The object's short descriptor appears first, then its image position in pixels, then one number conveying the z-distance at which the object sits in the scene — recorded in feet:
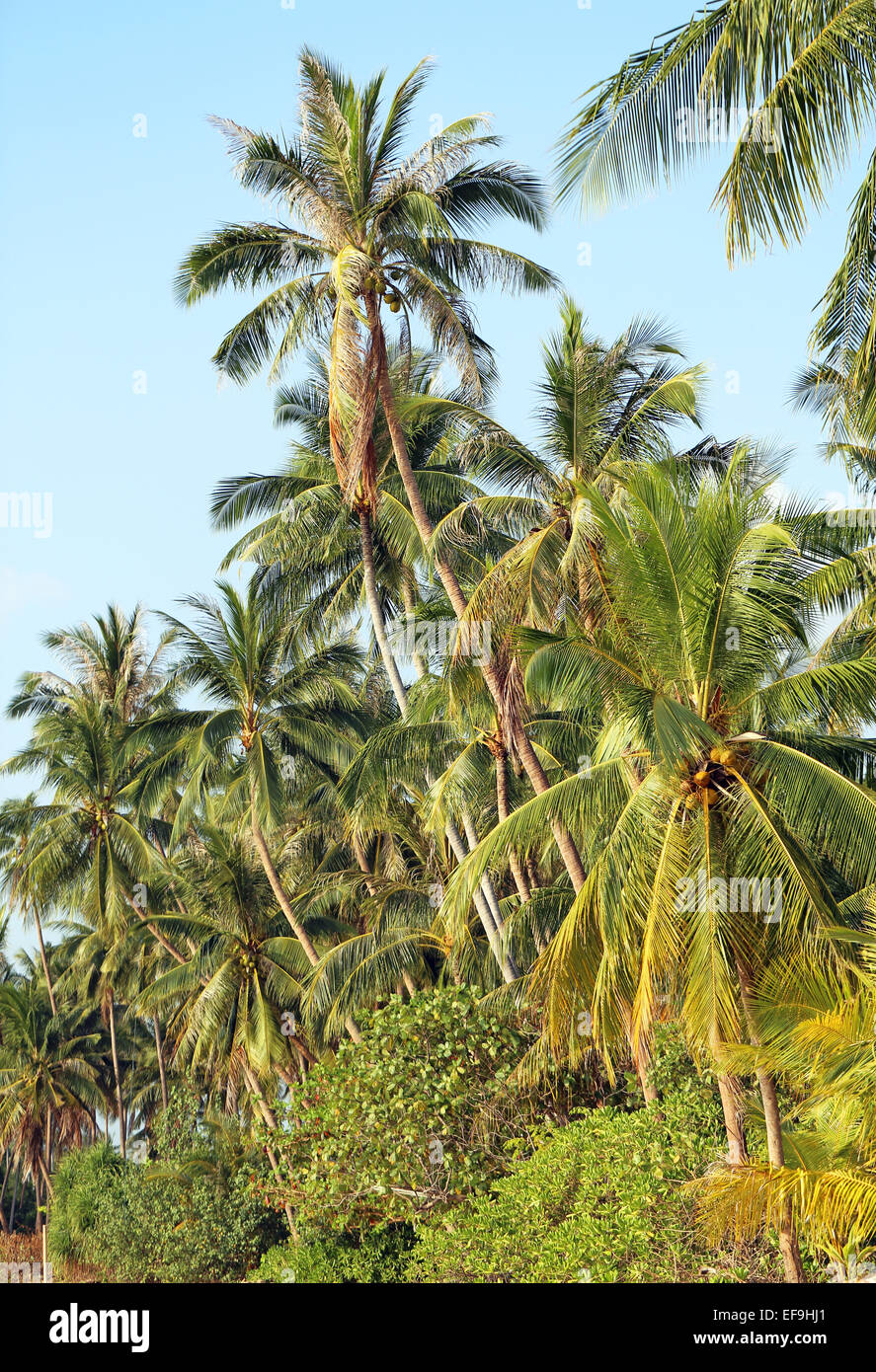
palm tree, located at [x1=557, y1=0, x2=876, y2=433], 30.99
